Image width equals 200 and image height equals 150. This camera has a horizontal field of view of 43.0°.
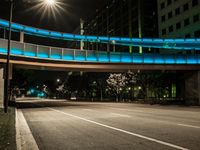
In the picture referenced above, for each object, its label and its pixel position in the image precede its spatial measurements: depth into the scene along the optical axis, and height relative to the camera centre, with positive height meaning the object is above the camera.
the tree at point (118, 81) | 66.69 +2.58
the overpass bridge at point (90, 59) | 30.70 +4.37
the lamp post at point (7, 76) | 18.48 +1.20
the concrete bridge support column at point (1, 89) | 28.49 +0.24
